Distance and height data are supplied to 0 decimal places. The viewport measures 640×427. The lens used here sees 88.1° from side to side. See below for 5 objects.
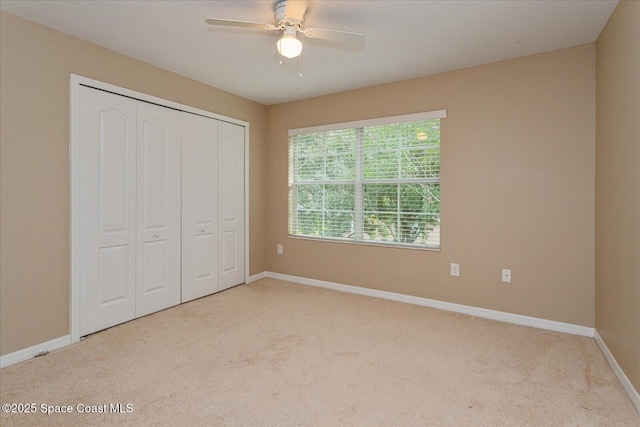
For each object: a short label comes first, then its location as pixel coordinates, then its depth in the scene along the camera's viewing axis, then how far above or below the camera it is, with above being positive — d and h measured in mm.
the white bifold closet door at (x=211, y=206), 3658 +104
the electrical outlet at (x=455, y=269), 3377 -562
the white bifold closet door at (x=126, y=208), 2775 +64
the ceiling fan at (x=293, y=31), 2127 +1200
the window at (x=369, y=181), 3574 +400
